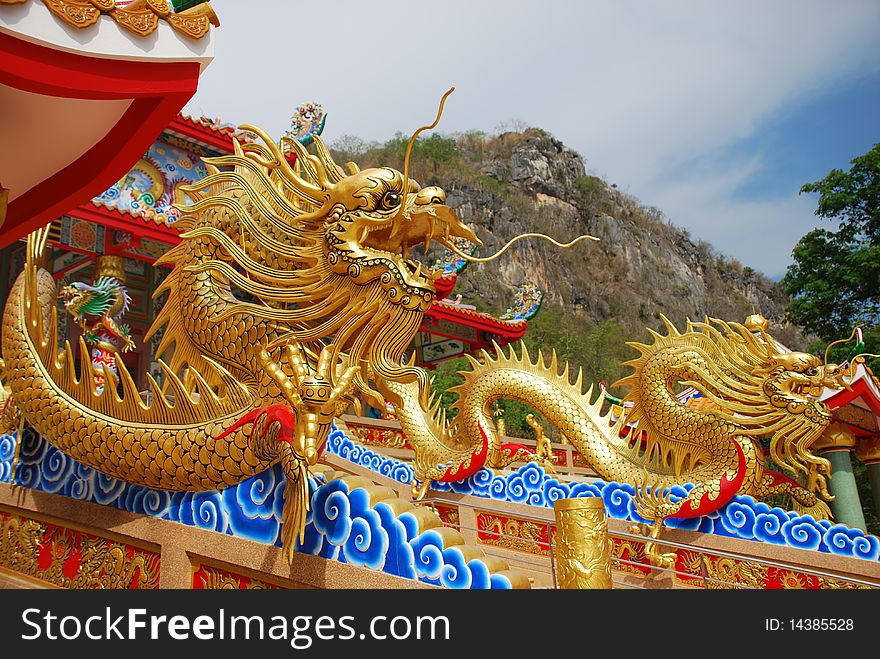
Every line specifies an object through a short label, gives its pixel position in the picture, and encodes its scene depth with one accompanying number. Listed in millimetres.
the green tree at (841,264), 14109
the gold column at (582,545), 3059
